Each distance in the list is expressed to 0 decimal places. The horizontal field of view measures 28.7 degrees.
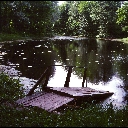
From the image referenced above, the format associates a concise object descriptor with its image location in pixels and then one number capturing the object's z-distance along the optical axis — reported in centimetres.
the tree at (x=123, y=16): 7786
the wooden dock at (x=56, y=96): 1148
